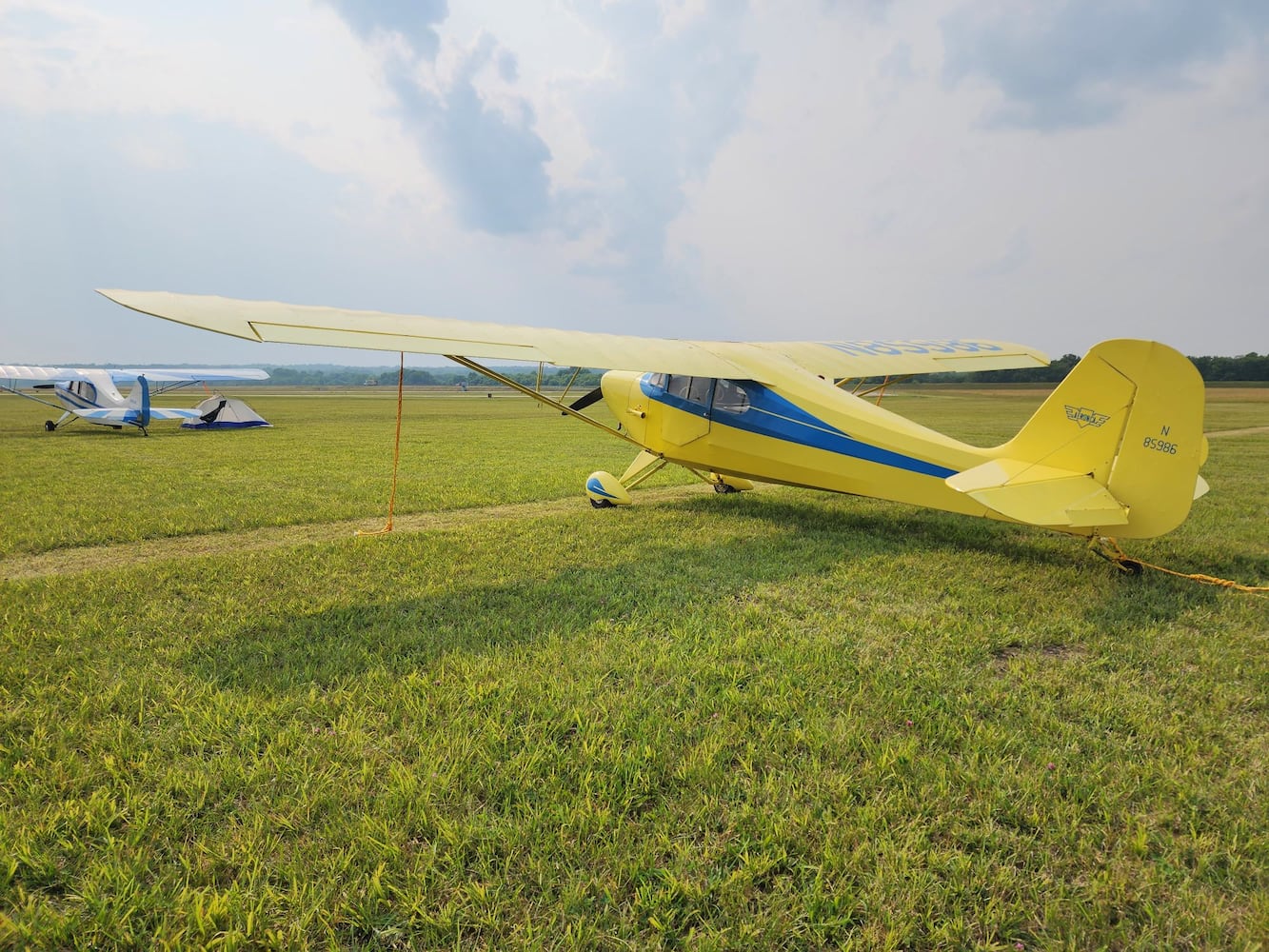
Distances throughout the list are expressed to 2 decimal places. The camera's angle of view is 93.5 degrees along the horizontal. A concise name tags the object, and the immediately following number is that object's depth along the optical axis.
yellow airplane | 4.23
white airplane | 19.50
